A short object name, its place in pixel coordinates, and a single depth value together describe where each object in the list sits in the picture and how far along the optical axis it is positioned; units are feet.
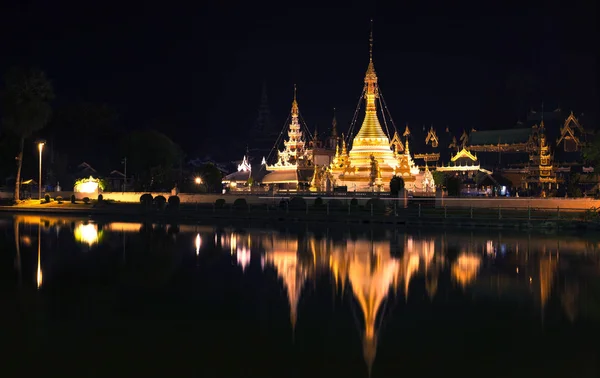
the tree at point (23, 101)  209.15
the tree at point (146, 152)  274.16
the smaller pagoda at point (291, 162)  231.71
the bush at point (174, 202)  165.56
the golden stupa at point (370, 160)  195.89
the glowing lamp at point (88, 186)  216.95
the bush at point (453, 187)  173.47
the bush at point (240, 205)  160.15
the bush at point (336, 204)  153.38
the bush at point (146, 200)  171.77
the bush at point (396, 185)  165.37
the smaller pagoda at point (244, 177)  248.63
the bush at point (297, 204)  155.94
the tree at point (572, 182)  188.46
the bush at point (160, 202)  168.76
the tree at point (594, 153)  144.25
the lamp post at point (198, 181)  229.06
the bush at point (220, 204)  163.86
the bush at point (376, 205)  145.59
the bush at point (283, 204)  156.46
